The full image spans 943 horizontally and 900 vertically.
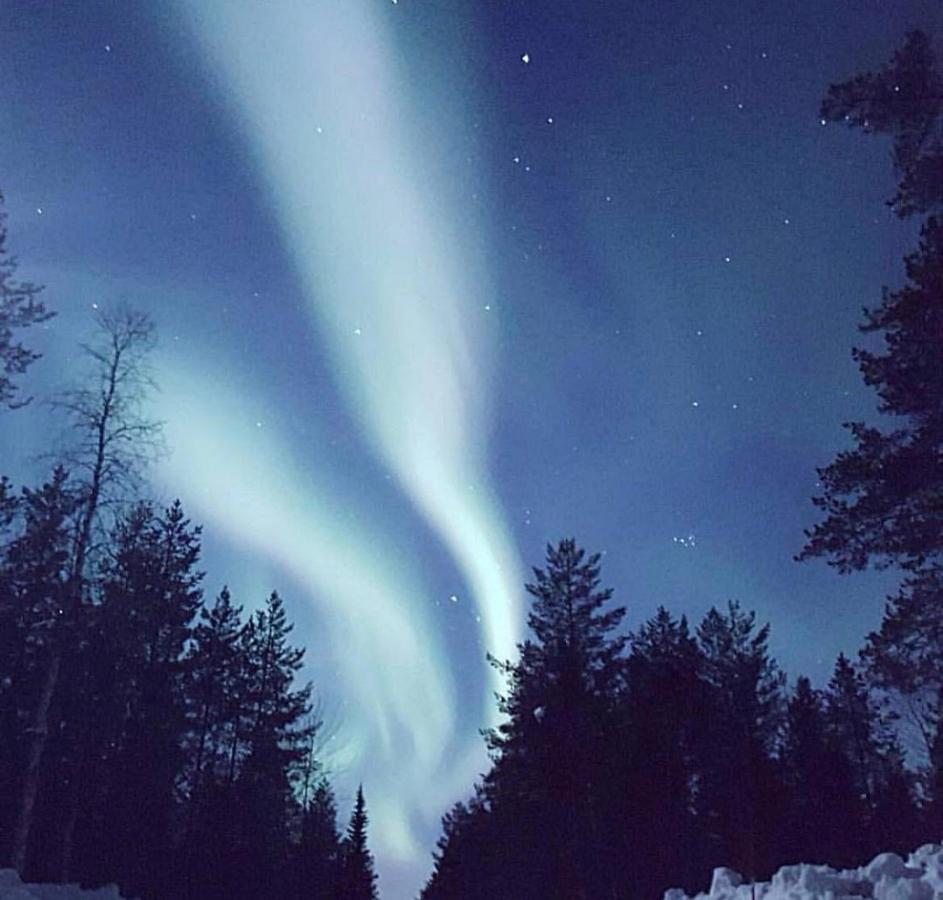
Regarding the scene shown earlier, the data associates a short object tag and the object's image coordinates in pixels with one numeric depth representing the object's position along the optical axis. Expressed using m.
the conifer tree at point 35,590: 17.19
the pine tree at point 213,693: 34.84
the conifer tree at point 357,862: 31.69
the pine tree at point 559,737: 27.69
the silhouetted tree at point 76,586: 17.12
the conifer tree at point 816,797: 33.78
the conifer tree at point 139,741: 28.11
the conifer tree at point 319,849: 39.62
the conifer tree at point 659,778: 30.39
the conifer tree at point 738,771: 31.80
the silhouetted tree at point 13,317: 19.17
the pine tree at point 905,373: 13.13
